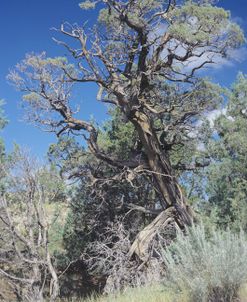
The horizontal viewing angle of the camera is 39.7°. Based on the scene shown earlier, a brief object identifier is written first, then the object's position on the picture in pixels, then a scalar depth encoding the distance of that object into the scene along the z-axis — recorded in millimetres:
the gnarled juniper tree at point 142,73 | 10280
